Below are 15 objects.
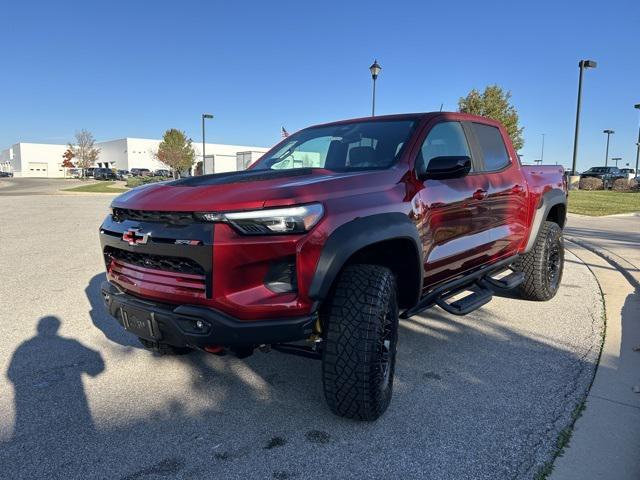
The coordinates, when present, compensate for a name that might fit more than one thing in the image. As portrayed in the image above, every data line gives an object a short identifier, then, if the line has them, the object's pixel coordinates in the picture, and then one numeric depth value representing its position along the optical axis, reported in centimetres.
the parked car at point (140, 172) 6460
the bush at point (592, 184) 3306
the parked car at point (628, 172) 3994
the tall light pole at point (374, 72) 1706
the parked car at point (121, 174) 6252
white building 8694
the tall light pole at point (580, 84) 1811
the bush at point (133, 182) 3723
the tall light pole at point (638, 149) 3452
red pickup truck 238
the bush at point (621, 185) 2994
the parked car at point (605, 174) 3359
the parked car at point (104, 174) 5894
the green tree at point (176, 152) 5000
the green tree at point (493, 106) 2389
